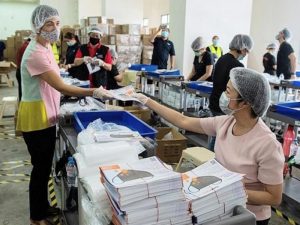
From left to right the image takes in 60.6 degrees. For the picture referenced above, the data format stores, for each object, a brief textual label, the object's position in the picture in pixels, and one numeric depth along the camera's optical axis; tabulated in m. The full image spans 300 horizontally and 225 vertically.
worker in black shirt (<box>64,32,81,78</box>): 4.31
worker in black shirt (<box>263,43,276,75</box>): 5.54
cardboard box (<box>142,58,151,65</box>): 7.29
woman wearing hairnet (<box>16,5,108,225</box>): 1.59
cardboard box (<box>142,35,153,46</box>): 7.40
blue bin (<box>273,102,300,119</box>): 2.11
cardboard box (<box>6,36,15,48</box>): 10.42
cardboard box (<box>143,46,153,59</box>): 7.23
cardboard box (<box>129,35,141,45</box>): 7.12
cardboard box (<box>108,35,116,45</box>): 6.91
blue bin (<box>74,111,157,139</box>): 1.65
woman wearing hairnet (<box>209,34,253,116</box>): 2.30
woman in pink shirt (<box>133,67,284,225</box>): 1.01
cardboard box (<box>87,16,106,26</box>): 7.02
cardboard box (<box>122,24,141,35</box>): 7.05
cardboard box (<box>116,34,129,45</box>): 6.92
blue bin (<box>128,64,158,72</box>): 4.45
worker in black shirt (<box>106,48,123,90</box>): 3.29
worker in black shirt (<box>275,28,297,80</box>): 4.60
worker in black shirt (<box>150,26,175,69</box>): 4.95
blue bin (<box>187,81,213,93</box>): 2.97
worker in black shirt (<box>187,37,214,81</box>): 3.50
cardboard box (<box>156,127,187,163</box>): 2.75
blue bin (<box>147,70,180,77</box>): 3.98
